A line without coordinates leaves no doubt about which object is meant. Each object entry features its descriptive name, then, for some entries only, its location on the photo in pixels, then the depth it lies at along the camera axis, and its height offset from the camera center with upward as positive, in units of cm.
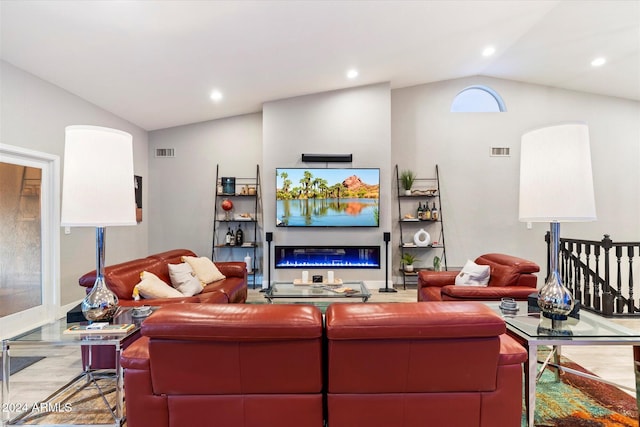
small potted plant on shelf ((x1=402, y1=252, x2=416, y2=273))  594 -79
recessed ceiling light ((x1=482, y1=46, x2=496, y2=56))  513 +254
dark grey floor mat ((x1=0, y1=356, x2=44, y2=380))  278 -120
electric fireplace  592 -66
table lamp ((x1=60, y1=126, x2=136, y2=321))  192 +25
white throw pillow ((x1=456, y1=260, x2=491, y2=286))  353 -63
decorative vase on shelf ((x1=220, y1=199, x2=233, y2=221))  603 +23
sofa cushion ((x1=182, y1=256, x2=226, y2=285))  409 -60
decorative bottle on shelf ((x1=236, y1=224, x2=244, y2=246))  608 -31
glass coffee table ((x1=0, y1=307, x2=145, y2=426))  181 -66
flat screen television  579 +37
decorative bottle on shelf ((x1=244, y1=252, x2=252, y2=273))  595 -73
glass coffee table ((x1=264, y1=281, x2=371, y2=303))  386 -86
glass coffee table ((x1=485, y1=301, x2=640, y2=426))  177 -66
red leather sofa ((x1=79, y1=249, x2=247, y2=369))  254 -67
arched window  643 +220
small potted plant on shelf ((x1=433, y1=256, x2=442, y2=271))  588 -81
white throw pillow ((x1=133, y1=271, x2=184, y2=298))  303 -61
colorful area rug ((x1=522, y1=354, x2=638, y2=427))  204 -123
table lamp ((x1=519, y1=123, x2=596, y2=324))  193 +19
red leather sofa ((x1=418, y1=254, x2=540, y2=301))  314 -68
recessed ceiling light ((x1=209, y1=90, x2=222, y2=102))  508 +191
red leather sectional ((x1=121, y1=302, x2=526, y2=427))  147 -67
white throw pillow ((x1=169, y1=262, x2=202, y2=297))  362 -66
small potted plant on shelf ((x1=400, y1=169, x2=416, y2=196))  611 +65
